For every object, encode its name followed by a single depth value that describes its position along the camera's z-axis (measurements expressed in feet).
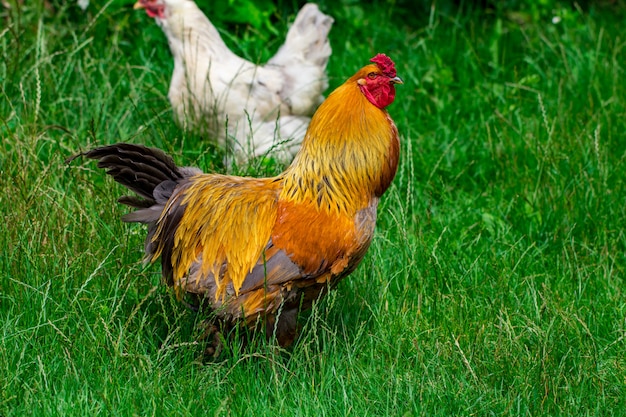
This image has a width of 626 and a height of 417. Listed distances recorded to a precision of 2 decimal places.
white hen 36.14
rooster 24.00
